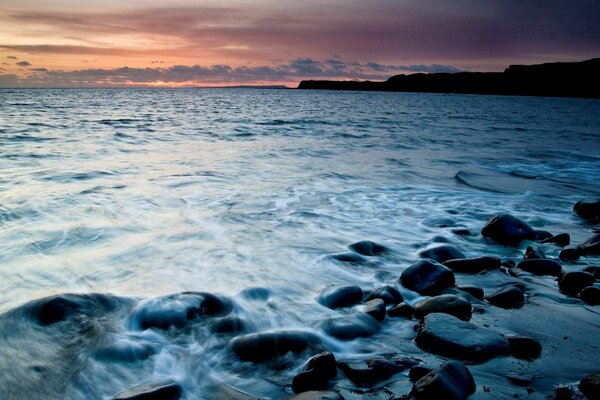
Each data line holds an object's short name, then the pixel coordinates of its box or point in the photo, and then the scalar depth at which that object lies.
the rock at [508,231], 4.63
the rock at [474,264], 3.80
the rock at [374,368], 2.23
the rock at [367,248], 4.46
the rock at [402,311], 2.95
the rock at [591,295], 3.13
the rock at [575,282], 3.37
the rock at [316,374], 2.16
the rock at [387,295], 3.15
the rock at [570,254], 4.11
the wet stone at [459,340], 2.39
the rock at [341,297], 3.21
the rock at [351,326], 2.73
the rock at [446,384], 1.92
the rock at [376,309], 2.90
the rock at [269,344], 2.52
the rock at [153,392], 2.03
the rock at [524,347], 2.44
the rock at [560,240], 4.56
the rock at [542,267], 3.75
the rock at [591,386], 1.99
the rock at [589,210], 5.86
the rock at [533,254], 4.02
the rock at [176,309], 2.93
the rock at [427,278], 3.35
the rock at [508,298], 3.13
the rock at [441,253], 4.16
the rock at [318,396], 1.88
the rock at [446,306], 2.88
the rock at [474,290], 3.25
